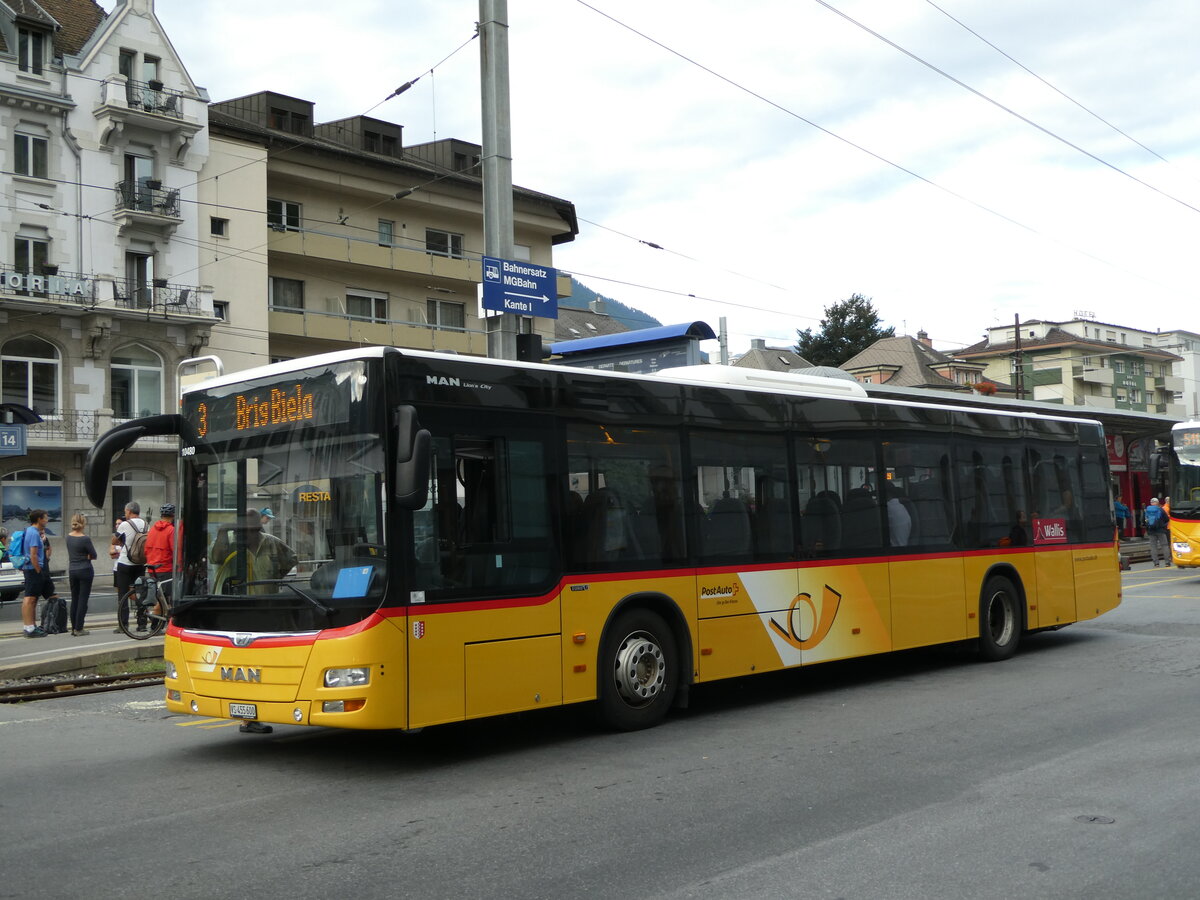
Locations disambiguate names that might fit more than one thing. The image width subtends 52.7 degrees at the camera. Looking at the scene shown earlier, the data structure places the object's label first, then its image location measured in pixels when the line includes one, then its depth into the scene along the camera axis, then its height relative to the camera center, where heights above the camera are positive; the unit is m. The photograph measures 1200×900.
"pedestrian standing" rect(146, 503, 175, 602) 16.41 +0.18
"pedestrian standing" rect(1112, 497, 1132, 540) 37.06 +0.33
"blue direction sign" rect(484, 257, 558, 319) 13.80 +3.03
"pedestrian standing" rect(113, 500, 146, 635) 16.97 +0.17
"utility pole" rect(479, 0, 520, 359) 14.27 +4.85
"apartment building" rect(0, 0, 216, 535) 36.22 +10.07
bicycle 16.06 -0.57
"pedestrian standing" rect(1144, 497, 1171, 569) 29.98 -0.11
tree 79.38 +13.28
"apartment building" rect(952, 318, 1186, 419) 94.62 +12.95
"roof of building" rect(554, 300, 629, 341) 66.50 +12.63
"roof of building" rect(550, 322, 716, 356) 15.77 +2.78
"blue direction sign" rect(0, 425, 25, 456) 26.32 +2.85
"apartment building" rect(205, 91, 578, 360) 42.09 +12.04
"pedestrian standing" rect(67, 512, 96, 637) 17.28 -0.09
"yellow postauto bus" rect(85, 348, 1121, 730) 7.64 +0.08
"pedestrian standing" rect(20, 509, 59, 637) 17.28 -0.09
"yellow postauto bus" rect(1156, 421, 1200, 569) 24.34 +0.54
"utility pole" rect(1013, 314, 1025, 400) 52.08 +7.16
